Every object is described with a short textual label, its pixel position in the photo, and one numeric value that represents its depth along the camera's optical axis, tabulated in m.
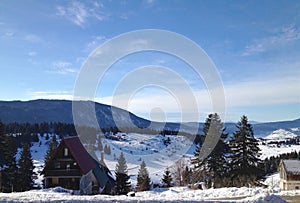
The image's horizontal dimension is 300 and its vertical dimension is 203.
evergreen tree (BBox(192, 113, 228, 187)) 32.14
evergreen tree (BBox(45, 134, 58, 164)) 49.47
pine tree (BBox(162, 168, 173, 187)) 39.82
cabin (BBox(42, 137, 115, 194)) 35.06
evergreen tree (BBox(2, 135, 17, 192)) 33.95
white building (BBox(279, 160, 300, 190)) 42.02
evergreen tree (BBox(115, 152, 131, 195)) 39.79
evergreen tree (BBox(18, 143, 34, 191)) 37.84
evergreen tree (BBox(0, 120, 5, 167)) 35.16
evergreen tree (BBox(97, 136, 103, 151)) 108.94
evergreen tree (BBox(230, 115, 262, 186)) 31.62
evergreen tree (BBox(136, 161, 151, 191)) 33.22
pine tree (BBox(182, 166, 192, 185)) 36.88
